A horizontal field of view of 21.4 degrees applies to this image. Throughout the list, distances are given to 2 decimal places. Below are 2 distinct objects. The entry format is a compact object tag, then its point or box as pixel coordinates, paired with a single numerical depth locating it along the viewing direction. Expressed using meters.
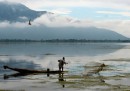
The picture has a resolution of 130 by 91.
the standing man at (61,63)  55.81
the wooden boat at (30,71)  57.47
